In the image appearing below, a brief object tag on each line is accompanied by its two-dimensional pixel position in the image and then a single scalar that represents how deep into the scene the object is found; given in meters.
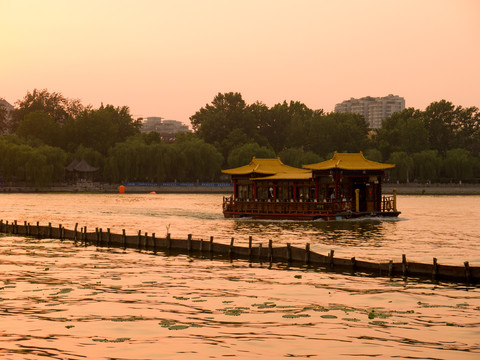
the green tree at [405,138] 173.88
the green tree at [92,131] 178.00
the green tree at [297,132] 190.88
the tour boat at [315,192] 69.38
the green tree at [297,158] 161.38
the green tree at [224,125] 192.12
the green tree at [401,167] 155.12
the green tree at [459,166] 157.50
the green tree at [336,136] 181.12
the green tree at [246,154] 159.00
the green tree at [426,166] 157.12
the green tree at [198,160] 152.88
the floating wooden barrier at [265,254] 30.70
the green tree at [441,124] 184.12
